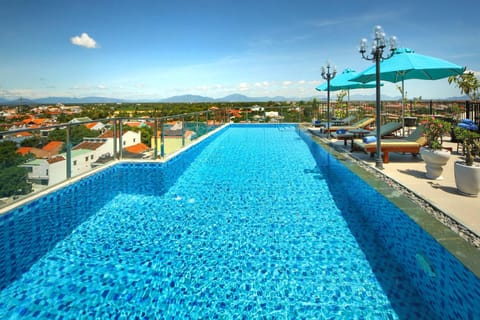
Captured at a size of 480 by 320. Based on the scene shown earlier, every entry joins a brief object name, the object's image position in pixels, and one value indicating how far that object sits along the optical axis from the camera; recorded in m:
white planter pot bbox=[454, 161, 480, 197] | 3.26
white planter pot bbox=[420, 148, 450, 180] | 3.91
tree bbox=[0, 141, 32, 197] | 2.86
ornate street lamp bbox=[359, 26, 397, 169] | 5.05
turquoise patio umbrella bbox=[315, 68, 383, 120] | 10.82
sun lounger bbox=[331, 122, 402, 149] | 6.83
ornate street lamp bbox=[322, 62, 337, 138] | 9.66
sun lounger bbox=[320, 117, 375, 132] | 9.91
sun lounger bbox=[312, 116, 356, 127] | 11.89
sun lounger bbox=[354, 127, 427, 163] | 5.39
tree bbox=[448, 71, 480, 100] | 7.55
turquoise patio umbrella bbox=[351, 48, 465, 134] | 5.17
